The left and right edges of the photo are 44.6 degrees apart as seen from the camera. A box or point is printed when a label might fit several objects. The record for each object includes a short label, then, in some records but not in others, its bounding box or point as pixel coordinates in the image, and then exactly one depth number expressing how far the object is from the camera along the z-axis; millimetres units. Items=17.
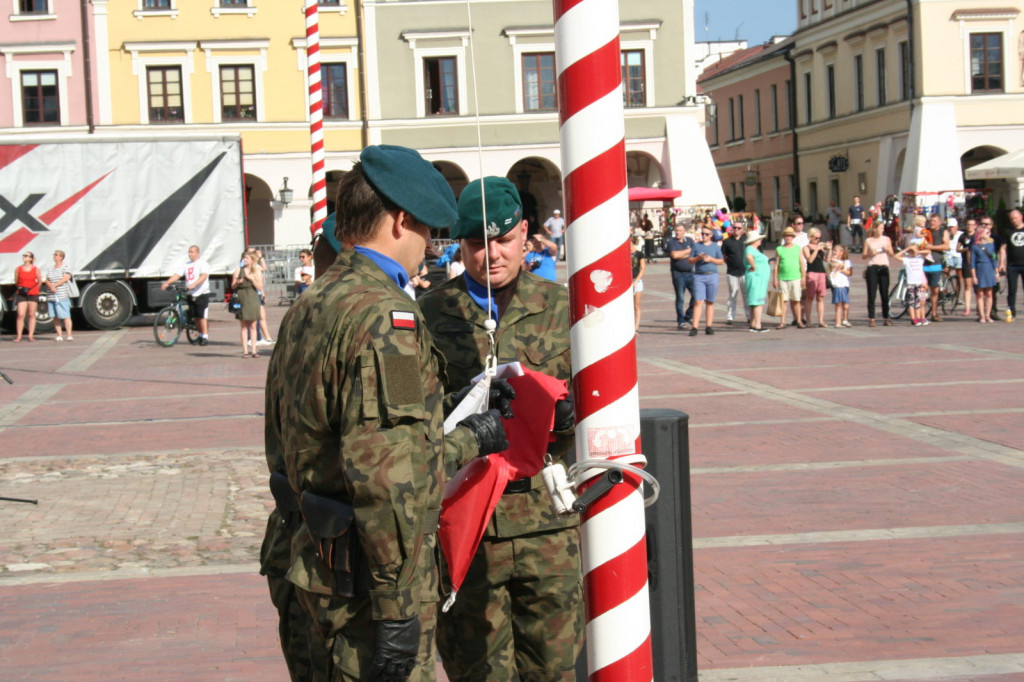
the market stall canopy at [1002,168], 30094
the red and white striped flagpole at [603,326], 3004
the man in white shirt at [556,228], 37219
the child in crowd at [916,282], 20438
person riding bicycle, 21625
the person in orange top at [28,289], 24031
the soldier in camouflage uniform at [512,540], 3764
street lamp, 39844
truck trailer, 26094
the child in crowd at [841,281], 20500
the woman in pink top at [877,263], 20406
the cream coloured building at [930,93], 44219
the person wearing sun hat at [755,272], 20172
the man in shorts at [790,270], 20453
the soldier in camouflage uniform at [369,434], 2875
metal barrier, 36281
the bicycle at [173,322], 21844
